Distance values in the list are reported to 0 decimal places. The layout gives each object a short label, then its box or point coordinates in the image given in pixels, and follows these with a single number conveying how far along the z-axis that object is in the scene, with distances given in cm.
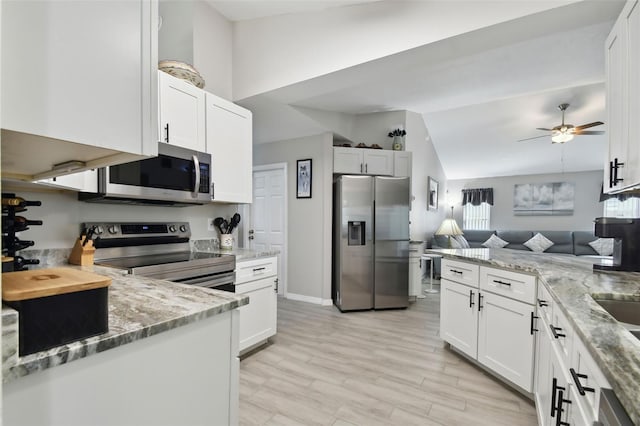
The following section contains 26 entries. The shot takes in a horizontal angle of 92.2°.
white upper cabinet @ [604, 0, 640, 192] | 150
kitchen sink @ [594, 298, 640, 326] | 133
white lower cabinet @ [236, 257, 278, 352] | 248
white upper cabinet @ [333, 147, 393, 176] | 414
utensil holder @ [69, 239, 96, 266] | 181
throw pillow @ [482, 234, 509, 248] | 687
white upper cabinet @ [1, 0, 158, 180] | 53
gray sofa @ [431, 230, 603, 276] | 623
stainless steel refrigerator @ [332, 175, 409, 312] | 388
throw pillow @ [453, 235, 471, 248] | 632
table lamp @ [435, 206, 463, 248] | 570
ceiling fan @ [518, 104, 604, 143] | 395
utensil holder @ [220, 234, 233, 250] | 295
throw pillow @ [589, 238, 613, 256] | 601
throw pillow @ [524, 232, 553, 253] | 650
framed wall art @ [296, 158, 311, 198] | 427
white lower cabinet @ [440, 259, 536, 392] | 192
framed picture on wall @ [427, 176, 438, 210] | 604
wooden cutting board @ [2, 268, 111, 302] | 60
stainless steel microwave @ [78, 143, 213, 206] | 188
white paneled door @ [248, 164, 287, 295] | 455
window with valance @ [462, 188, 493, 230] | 760
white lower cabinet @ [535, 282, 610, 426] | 85
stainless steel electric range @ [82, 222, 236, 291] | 194
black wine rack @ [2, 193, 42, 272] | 113
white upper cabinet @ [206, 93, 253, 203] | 259
